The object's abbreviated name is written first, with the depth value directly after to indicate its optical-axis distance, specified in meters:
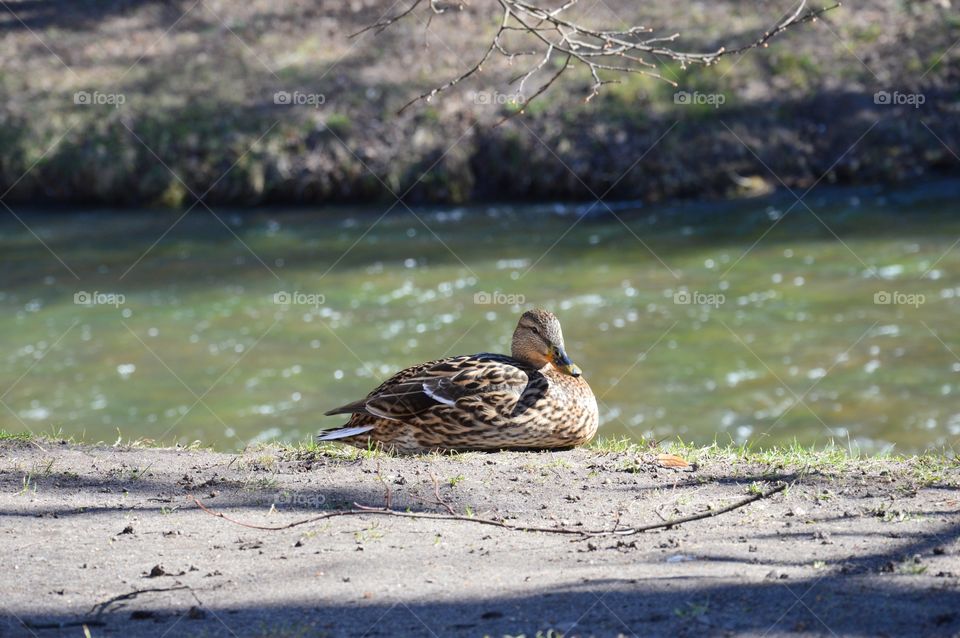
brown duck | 12.68
